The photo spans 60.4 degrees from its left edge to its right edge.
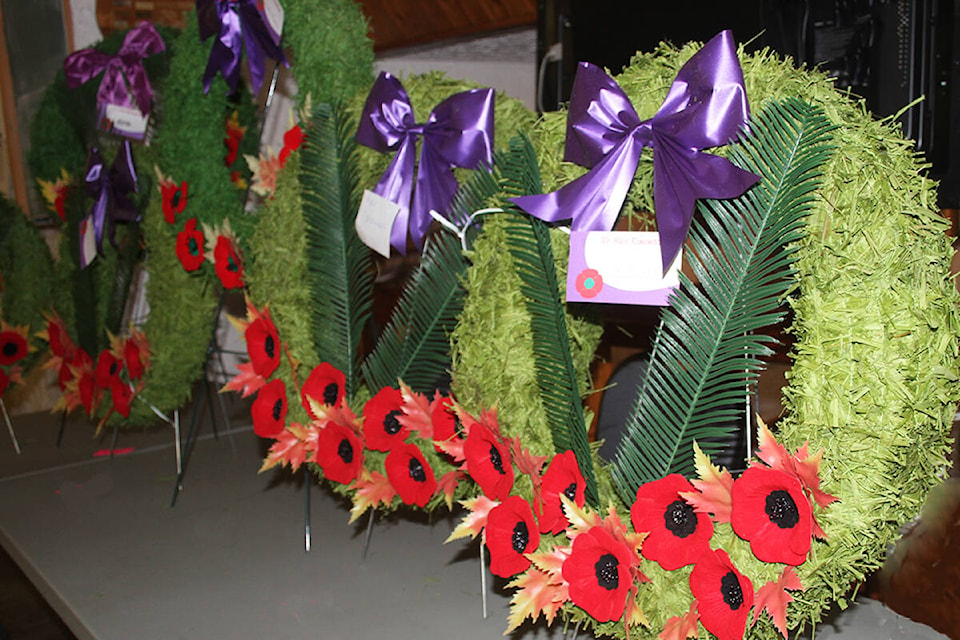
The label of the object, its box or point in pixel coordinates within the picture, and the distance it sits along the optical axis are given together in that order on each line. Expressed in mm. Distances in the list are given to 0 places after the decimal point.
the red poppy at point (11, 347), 2275
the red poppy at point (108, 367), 2004
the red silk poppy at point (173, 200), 1879
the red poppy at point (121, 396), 1957
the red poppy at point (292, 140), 1633
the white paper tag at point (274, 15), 1671
